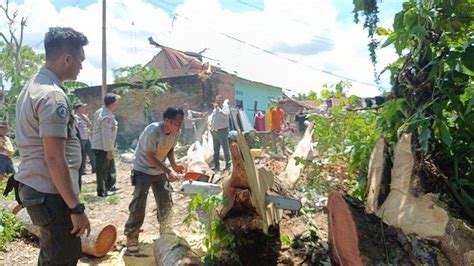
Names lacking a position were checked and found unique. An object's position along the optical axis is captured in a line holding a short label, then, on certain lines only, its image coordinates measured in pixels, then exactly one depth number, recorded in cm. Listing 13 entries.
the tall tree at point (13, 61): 1755
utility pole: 1323
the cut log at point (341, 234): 246
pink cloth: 1579
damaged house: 1764
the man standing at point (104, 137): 679
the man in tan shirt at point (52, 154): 237
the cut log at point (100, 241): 461
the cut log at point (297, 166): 571
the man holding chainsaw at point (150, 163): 472
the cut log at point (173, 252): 353
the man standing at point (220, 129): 961
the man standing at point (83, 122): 877
